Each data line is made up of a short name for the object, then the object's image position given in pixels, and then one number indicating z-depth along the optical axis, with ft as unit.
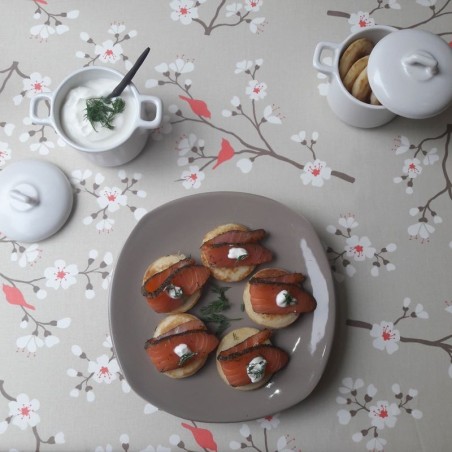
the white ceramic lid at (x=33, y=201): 3.59
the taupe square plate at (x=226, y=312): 3.40
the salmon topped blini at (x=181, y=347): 3.33
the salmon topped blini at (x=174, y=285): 3.39
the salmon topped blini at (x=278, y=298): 3.37
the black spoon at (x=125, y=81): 3.29
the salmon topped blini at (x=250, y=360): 3.31
